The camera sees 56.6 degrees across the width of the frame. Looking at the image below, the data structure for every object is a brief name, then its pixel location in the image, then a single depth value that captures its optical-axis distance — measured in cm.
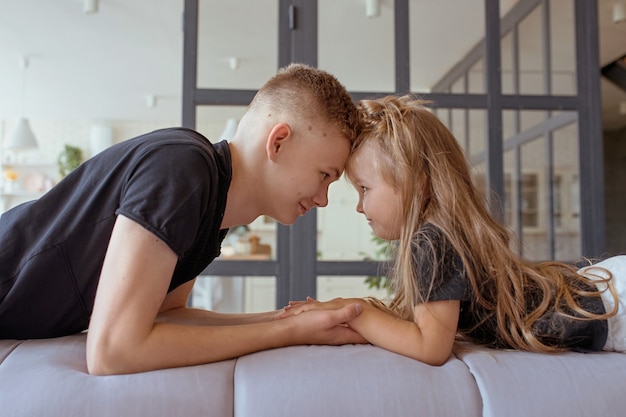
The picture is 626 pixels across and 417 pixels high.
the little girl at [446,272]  109
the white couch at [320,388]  84
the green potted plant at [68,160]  716
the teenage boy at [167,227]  91
